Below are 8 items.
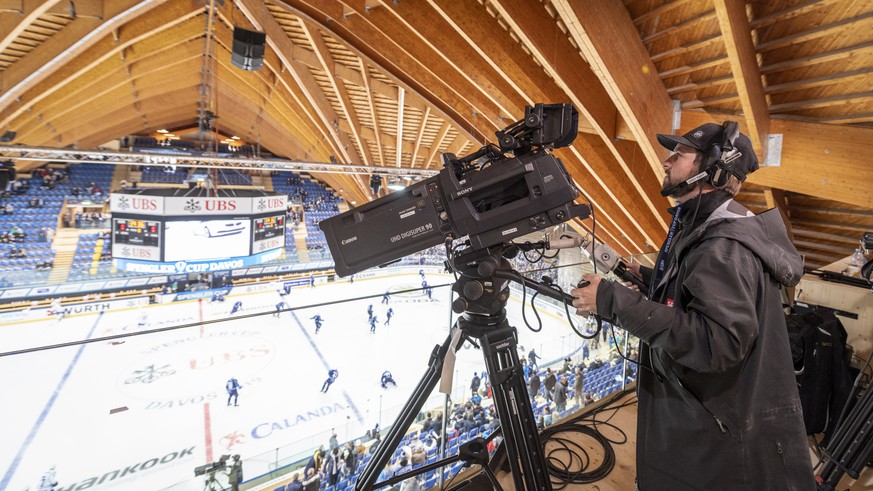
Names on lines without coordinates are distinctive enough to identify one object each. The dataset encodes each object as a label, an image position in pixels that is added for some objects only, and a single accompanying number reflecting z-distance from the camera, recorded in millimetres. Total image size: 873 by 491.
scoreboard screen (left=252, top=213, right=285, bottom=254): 9169
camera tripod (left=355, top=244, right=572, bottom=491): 1426
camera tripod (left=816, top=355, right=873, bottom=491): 2135
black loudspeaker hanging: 5689
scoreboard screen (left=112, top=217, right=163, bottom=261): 7715
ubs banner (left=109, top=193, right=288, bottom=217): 7582
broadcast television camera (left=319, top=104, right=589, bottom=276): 1377
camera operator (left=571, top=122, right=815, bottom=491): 1088
